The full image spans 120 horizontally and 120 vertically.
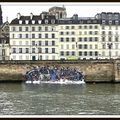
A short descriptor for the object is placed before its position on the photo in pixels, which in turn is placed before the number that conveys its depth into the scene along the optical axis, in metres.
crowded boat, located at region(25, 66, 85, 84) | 41.16
